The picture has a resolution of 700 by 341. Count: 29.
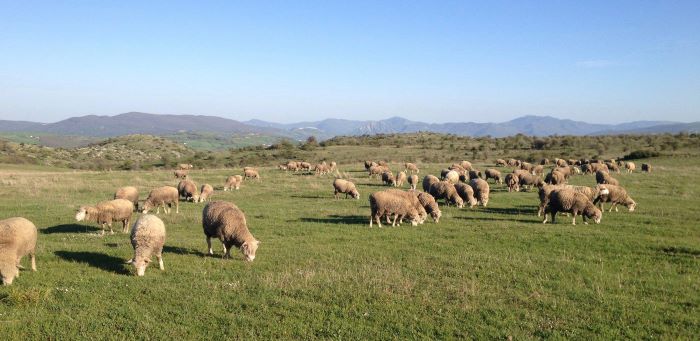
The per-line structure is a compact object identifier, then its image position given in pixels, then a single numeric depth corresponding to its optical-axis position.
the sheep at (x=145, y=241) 12.72
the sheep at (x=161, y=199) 24.66
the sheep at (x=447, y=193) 27.30
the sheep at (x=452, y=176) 37.34
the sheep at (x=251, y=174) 44.69
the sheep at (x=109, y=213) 18.64
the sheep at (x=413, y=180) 36.77
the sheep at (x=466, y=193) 27.28
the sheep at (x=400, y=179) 38.70
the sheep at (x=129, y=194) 24.17
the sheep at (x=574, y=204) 21.72
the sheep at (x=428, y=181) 31.34
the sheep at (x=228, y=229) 14.38
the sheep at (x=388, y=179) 39.19
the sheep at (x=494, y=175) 39.98
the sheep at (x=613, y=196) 25.11
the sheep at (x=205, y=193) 30.69
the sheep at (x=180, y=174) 44.78
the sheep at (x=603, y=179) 32.28
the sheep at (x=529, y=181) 35.38
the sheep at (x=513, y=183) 34.95
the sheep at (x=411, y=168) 48.58
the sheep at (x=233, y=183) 37.12
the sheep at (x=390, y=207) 21.20
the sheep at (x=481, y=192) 27.75
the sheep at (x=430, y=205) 22.47
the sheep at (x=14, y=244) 11.75
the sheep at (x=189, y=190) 30.09
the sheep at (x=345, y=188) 31.98
